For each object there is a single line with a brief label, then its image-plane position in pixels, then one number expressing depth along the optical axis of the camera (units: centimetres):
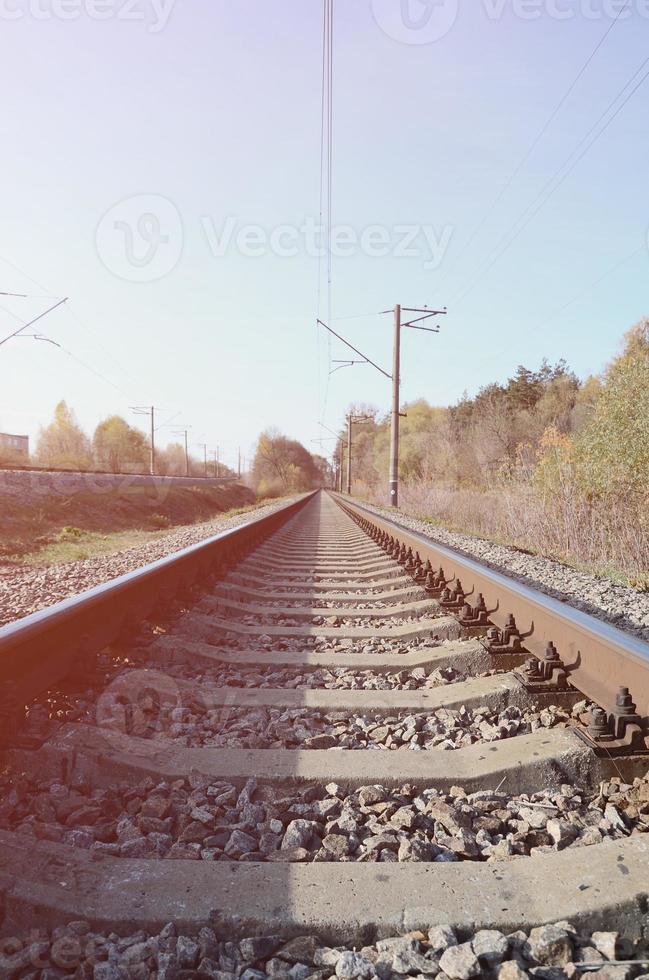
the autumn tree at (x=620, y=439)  1008
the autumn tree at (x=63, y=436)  9019
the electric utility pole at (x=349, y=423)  5050
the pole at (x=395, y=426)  2033
